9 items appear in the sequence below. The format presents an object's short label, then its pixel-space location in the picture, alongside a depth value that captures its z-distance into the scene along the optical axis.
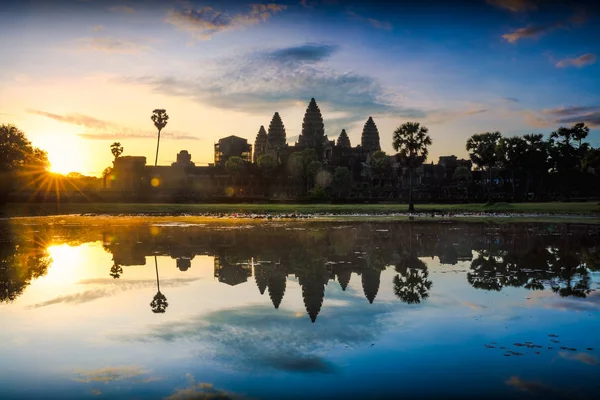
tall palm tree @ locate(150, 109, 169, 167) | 111.46
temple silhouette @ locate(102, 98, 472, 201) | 116.12
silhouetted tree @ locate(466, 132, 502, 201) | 88.90
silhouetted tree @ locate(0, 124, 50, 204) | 68.50
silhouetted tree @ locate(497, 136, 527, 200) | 92.00
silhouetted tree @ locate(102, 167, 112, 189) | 149.54
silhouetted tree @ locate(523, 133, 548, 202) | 94.50
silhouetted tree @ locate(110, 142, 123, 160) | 141.88
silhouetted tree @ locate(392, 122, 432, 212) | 68.50
